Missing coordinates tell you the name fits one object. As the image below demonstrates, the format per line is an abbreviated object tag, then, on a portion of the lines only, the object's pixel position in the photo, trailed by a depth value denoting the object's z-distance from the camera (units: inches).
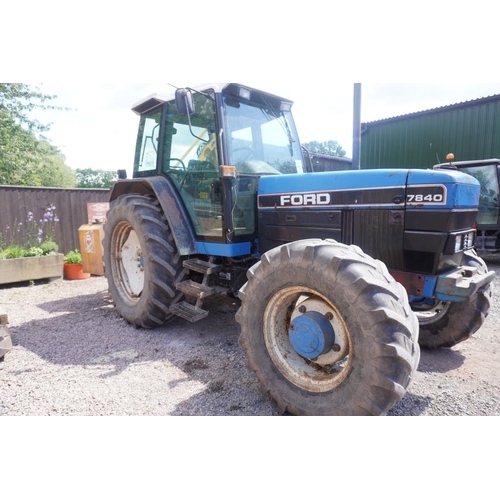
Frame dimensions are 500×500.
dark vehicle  316.8
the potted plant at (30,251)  253.3
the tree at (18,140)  453.7
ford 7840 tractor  85.1
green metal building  402.6
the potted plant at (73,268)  282.0
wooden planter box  249.6
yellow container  280.6
